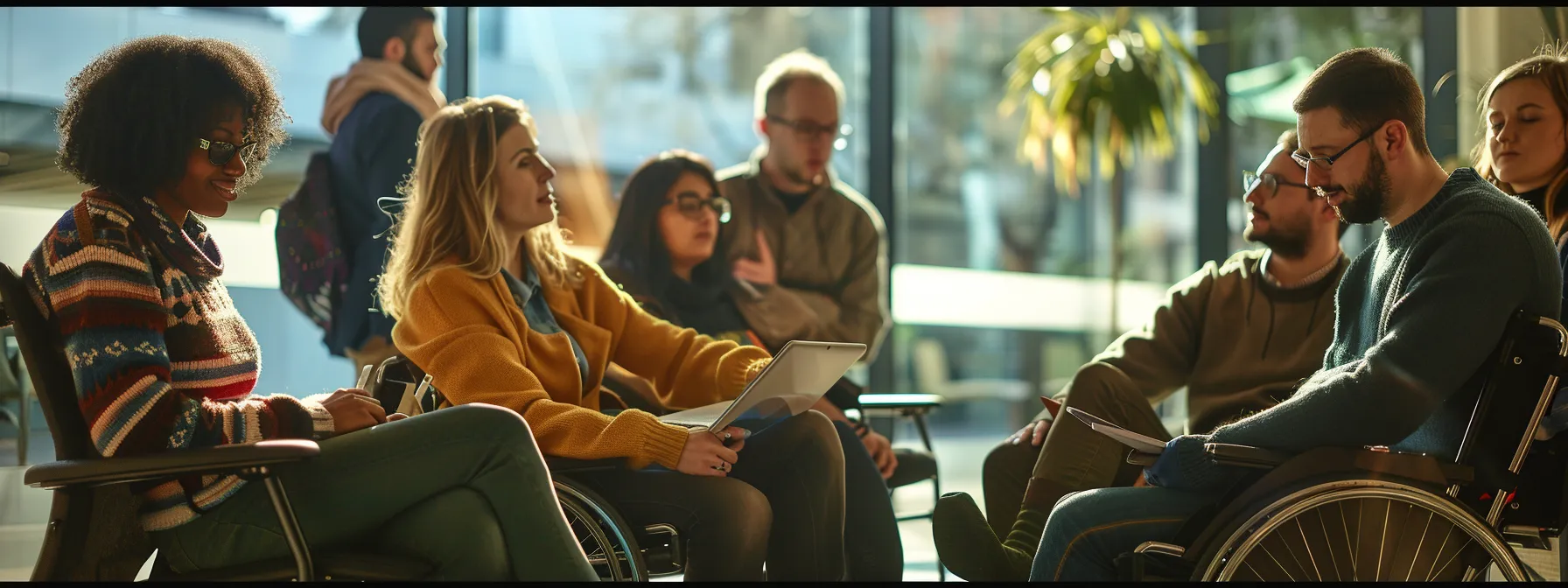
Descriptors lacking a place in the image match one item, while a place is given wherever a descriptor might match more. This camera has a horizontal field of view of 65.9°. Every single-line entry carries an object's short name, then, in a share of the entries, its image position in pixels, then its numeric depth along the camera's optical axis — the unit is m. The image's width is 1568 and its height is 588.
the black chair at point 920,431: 2.79
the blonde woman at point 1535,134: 2.33
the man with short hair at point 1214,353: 2.30
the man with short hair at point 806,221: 3.55
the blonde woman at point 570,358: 2.07
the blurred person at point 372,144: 2.99
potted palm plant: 4.91
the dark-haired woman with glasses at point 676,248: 3.04
